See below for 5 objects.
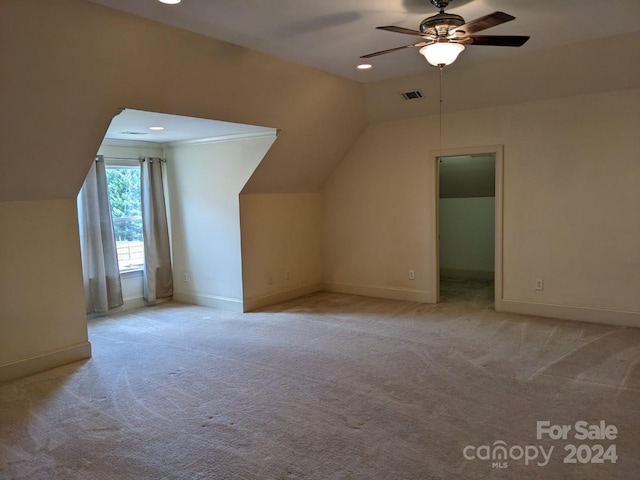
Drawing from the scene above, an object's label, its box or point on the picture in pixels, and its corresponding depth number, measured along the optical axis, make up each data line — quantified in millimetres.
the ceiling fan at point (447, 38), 2867
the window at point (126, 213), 6031
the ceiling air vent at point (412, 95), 5273
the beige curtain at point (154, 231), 6184
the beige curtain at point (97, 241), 5477
